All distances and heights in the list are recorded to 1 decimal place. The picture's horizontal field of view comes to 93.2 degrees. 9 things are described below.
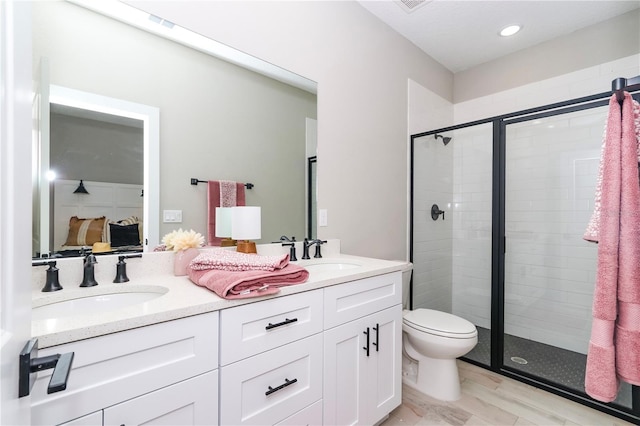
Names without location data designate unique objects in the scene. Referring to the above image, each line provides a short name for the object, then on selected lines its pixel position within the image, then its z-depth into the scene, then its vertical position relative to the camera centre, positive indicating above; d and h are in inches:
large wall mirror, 42.6 +15.4
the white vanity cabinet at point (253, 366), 28.3 -18.6
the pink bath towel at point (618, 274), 39.6 -8.3
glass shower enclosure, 85.0 -7.7
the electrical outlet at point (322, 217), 72.6 -1.1
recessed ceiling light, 91.2 +56.0
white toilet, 69.9 -33.2
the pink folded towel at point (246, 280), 37.2 -9.1
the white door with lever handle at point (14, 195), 16.6 +1.0
